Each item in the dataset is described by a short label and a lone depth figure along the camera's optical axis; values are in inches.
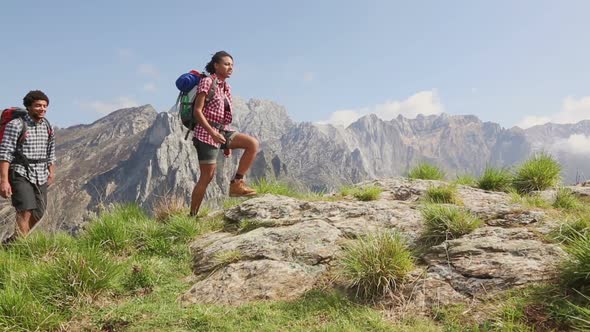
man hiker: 257.6
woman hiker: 286.7
